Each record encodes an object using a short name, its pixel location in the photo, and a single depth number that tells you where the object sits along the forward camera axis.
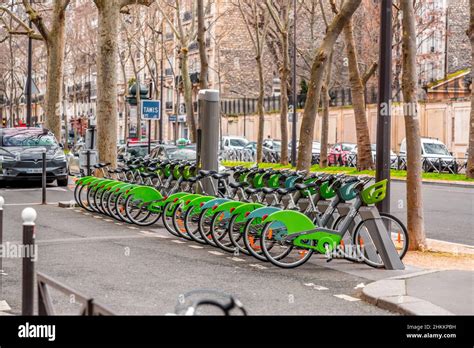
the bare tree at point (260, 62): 44.50
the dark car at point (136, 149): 34.90
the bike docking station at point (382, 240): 11.52
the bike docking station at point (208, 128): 17.81
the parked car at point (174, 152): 26.39
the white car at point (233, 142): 60.72
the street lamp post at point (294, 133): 45.78
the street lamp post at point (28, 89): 40.62
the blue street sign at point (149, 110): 25.59
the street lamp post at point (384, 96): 13.37
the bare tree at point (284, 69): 40.81
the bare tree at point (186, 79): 40.00
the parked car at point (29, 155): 27.05
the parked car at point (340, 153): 48.44
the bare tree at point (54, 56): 36.00
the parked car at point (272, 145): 58.74
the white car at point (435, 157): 40.12
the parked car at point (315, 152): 50.47
